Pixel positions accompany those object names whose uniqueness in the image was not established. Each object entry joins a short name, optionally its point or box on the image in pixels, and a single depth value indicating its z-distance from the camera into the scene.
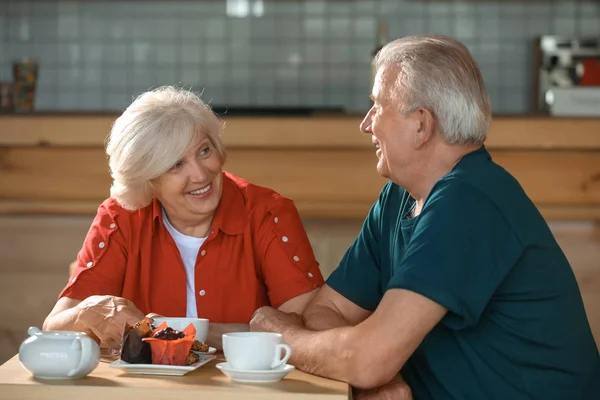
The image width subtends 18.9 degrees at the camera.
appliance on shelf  5.39
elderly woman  3.70
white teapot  3.00
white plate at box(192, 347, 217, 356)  3.26
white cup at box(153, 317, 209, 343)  3.24
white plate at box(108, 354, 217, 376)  3.06
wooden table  2.95
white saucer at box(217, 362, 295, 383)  3.00
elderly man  3.08
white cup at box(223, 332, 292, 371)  3.01
